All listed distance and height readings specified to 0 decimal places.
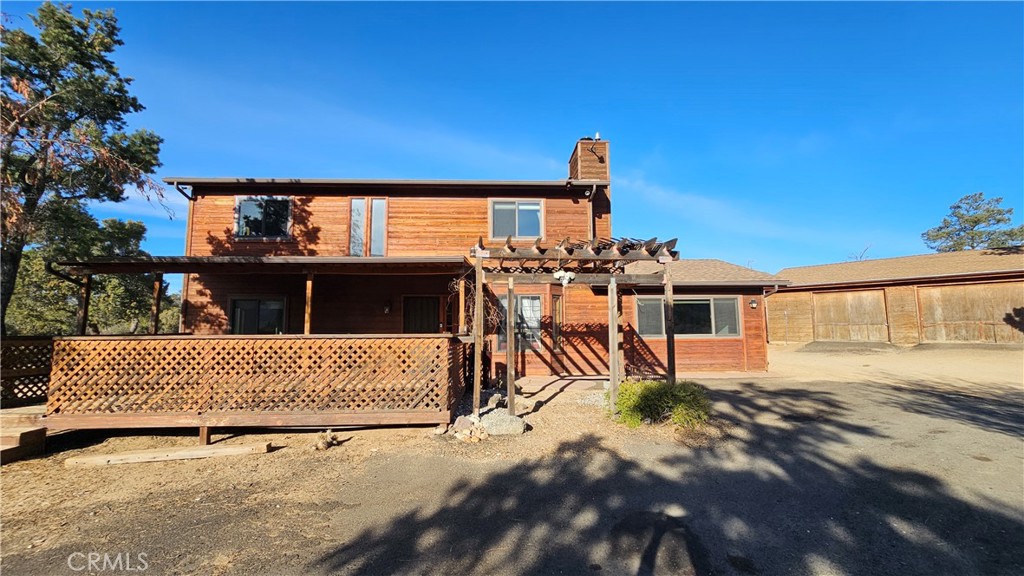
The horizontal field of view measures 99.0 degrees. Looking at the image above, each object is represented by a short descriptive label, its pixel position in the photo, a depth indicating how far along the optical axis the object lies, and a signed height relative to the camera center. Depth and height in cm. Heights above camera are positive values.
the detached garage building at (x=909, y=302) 1725 +103
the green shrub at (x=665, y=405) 680 -127
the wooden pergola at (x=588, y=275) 741 +94
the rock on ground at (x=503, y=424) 682 -152
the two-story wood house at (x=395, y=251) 1188 +212
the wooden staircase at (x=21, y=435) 584 -142
